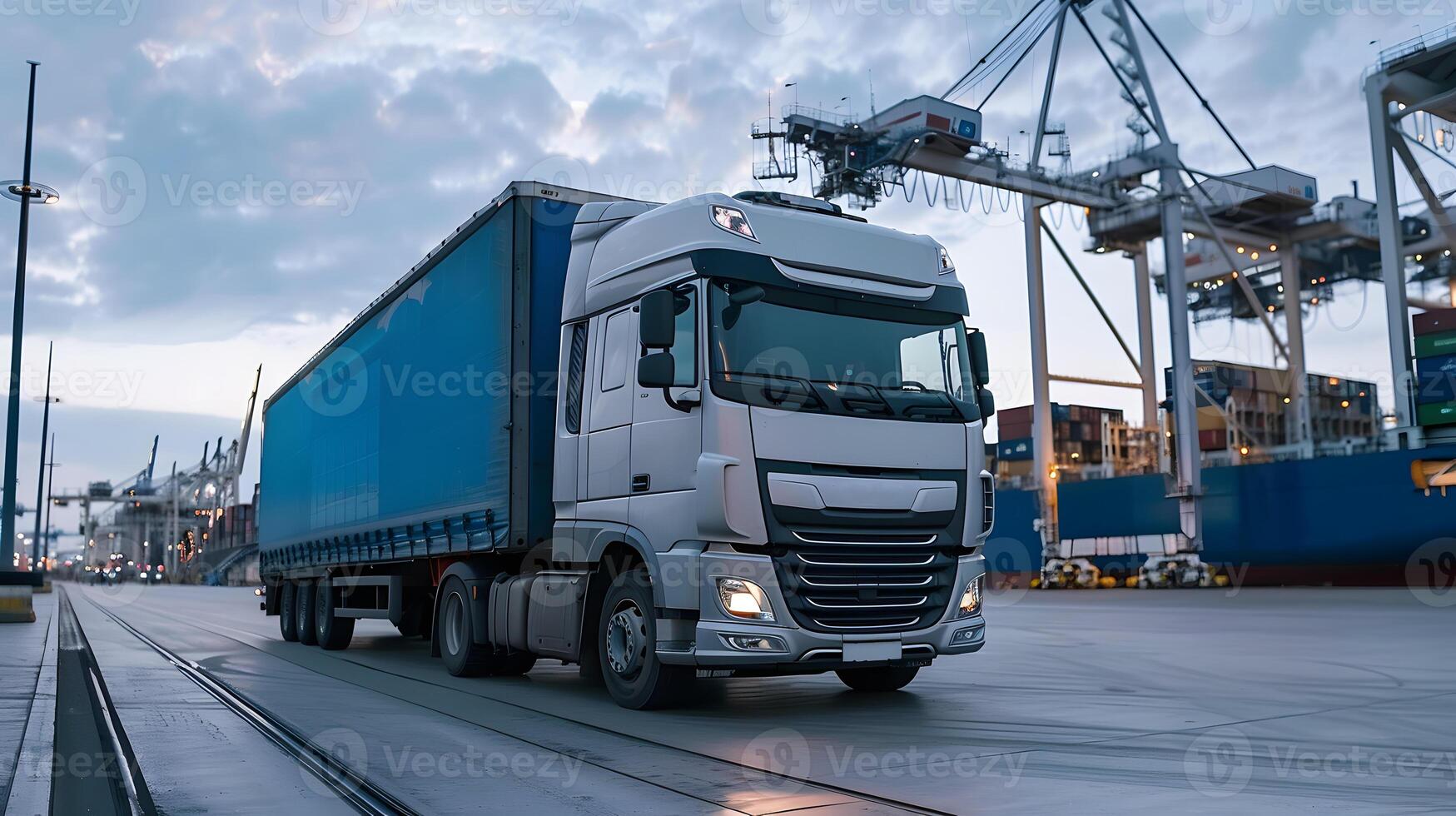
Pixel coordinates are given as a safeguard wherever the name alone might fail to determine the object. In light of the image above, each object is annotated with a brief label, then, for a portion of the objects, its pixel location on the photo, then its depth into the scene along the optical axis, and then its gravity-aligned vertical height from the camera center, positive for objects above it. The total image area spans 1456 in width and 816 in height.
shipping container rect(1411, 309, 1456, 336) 31.88 +6.05
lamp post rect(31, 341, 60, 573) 39.75 +3.42
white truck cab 7.05 +0.61
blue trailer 9.29 +1.43
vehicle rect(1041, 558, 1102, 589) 39.81 -1.20
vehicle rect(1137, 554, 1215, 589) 34.97 -1.07
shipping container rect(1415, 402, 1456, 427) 31.17 +3.35
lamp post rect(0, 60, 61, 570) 20.33 +4.06
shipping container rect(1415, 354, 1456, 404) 31.55 +4.32
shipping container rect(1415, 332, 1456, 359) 31.70 +5.37
